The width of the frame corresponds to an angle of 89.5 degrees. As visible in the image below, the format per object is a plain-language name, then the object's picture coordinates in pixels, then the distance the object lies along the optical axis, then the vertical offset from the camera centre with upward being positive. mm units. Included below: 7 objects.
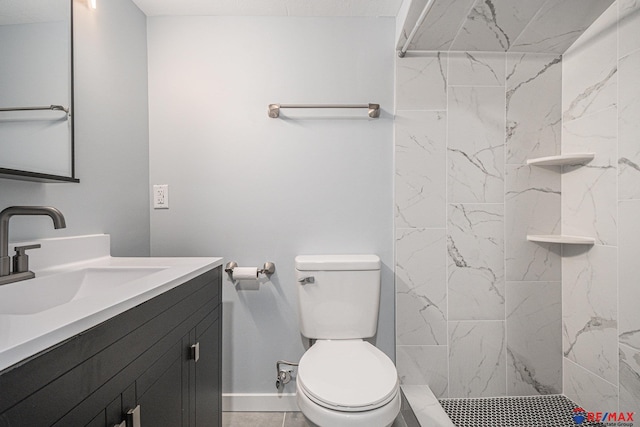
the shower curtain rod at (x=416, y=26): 1329 +808
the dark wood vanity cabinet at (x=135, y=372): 474 -335
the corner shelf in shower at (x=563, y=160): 1498 +236
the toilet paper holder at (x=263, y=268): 1643 -312
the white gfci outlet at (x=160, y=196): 1712 +57
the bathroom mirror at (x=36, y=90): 902 +359
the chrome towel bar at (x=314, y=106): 1630 +511
